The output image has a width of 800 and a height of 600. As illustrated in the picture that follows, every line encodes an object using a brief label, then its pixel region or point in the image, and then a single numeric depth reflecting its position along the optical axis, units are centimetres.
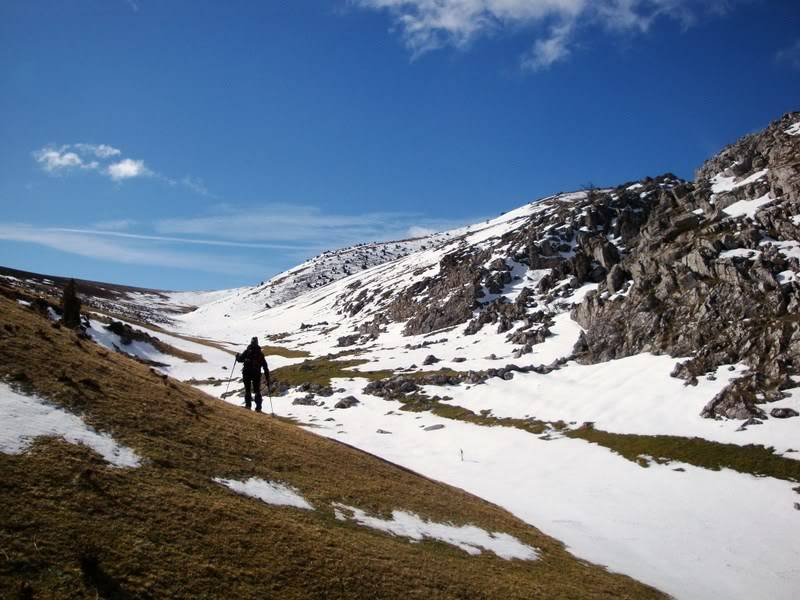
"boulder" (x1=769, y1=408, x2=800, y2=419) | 5256
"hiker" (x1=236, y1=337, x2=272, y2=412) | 3381
